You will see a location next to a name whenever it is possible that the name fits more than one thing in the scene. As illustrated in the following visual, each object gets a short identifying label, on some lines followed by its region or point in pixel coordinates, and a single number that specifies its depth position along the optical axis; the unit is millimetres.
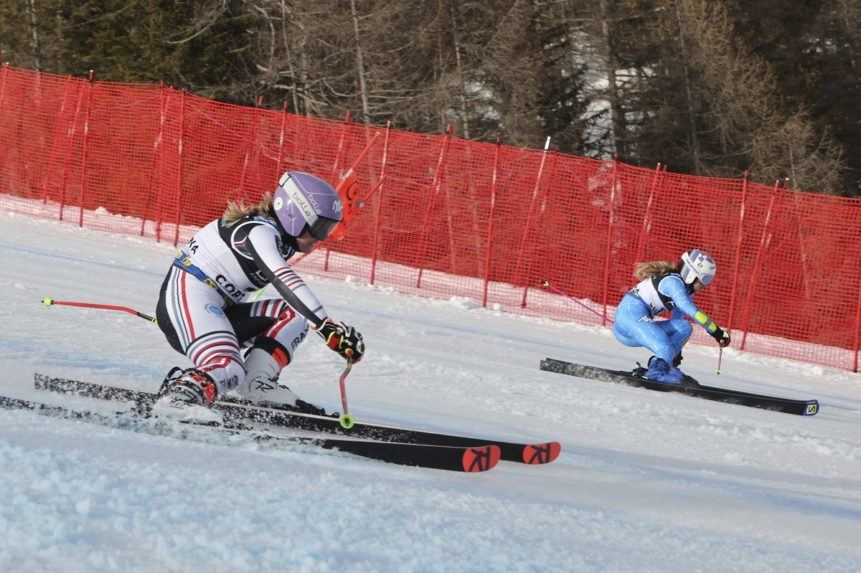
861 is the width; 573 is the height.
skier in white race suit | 11219
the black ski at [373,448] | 10750
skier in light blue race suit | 21453
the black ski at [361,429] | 11484
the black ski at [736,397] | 20687
